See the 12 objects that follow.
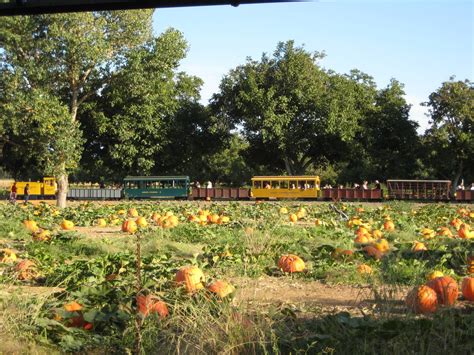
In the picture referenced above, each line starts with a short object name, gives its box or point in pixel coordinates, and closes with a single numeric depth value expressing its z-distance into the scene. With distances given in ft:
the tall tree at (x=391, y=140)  161.99
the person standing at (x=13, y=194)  113.18
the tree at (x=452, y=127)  154.20
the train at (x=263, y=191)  139.85
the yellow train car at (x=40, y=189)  151.55
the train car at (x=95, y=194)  155.74
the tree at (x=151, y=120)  108.58
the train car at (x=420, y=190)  138.92
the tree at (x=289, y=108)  150.30
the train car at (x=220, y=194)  153.69
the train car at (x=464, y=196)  135.64
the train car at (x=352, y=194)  141.90
